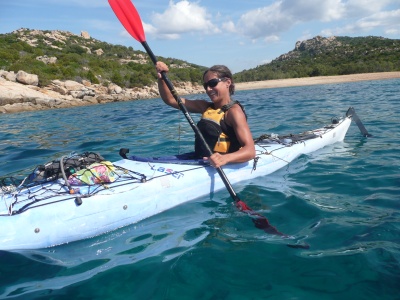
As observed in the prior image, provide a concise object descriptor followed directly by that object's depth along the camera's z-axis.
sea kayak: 3.22
